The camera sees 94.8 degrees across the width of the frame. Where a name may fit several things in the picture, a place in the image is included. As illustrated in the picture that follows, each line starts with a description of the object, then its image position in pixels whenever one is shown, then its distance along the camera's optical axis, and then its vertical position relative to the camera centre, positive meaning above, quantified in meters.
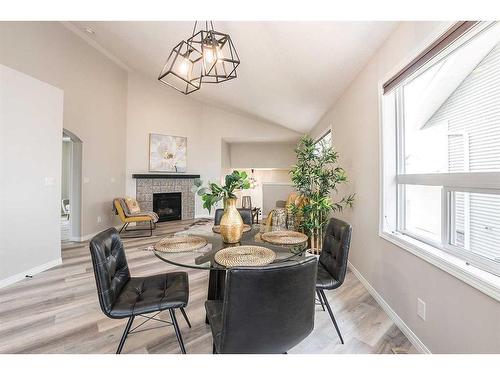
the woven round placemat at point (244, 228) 2.17 -0.39
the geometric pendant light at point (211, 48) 1.72 +1.07
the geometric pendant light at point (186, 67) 1.78 +1.00
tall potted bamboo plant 2.95 +0.01
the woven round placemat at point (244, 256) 1.35 -0.43
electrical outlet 1.55 -0.82
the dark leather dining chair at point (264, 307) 0.94 -0.50
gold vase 1.76 -0.27
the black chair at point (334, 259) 1.71 -0.56
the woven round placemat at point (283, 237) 1.79 -0.41
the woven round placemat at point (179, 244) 1.62 -0.42
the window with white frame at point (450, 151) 1.23 +0.26
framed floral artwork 6.25 +0.99
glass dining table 1.40 -0.45
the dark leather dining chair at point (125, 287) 1.34 -0.69
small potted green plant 1.73 -0.09
